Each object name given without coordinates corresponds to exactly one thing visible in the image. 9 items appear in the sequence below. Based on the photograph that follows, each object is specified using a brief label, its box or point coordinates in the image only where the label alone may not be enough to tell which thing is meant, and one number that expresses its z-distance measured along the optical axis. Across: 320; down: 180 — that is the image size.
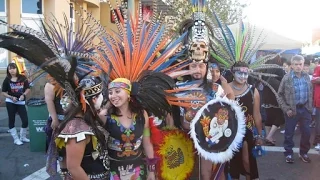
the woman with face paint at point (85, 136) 2.62
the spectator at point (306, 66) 6.58
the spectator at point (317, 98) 6.72
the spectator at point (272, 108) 7.72
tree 16.20
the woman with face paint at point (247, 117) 4.45
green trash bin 6.51
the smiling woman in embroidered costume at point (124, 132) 3.07
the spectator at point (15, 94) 7.17
